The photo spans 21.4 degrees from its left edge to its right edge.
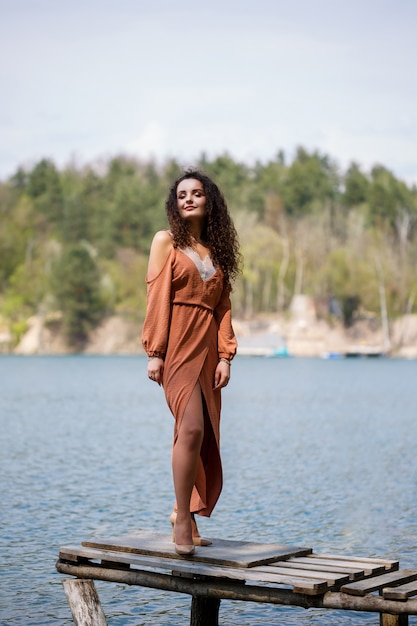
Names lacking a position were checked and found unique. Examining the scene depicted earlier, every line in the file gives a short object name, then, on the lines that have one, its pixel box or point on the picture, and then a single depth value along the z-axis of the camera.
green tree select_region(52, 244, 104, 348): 100.88
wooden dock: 6.04
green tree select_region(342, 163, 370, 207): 116.19
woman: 6.94
